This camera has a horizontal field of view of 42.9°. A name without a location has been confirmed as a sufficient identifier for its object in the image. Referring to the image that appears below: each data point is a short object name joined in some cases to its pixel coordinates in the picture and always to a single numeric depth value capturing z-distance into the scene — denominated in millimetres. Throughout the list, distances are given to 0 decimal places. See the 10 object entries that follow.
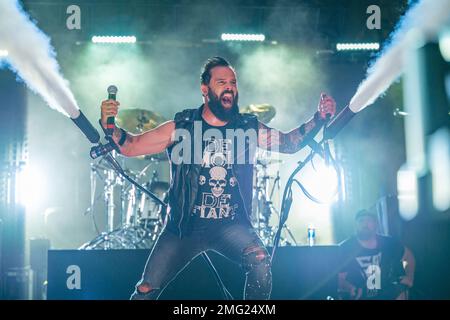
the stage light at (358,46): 9086
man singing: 4629
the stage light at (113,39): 8750
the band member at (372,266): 5688
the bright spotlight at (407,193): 8328
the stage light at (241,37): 8875
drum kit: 7618
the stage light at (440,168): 7688
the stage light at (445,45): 7668
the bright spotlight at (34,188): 9553
